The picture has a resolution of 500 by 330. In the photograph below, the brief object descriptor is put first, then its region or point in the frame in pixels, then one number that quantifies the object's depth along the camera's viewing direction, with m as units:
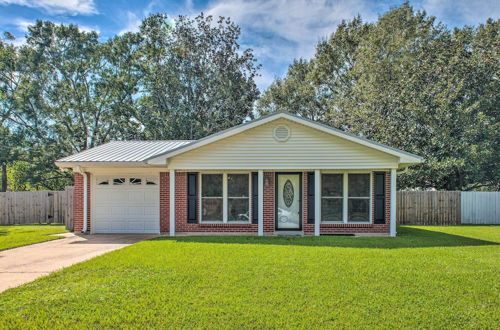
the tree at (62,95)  23.56
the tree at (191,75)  24.77
